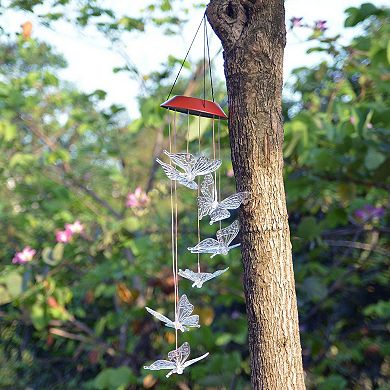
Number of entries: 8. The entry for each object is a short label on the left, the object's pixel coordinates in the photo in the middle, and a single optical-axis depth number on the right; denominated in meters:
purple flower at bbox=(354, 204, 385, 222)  3.07
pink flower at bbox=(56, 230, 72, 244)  3.31
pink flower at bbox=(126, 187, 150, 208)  3.38
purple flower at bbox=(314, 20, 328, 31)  2.85
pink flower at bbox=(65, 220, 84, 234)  3.37
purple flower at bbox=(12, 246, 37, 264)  3.37
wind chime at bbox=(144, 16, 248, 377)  1.25
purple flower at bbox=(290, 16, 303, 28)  2.88
